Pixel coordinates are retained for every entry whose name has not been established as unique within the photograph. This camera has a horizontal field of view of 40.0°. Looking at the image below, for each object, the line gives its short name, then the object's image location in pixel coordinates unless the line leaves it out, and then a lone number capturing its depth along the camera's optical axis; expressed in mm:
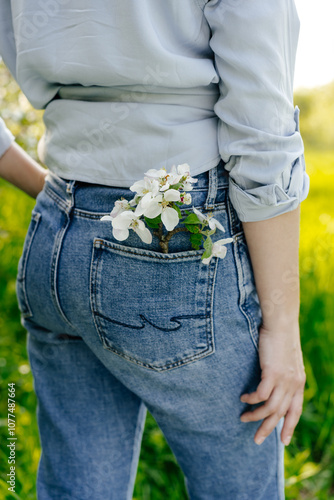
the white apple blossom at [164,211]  697
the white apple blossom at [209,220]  734
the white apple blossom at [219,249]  739
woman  738
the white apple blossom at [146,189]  688
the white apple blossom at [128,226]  702
